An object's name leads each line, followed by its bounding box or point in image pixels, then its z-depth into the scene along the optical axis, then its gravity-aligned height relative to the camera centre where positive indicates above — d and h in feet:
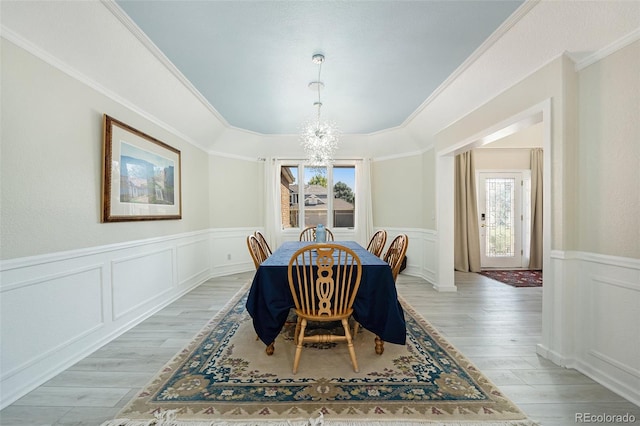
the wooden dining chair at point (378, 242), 9.96 -1.26
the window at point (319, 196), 18.13 +1.06
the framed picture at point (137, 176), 8.08 +1.26
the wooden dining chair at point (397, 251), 7.64 -1.22
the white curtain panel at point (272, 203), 17.02 +0.54
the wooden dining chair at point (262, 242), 10.35 -1.23
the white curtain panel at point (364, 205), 17.30 +0.42
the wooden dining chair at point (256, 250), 8.40 -1.28
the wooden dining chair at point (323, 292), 6.15 -1.94
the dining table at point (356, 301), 6.61 -2.26
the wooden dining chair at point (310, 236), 14.76 -1.40
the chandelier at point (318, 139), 9.68 +2.68
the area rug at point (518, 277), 14.17 -3.81
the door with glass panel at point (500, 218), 18.07 -0.45
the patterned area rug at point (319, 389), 4.91 -3.79
